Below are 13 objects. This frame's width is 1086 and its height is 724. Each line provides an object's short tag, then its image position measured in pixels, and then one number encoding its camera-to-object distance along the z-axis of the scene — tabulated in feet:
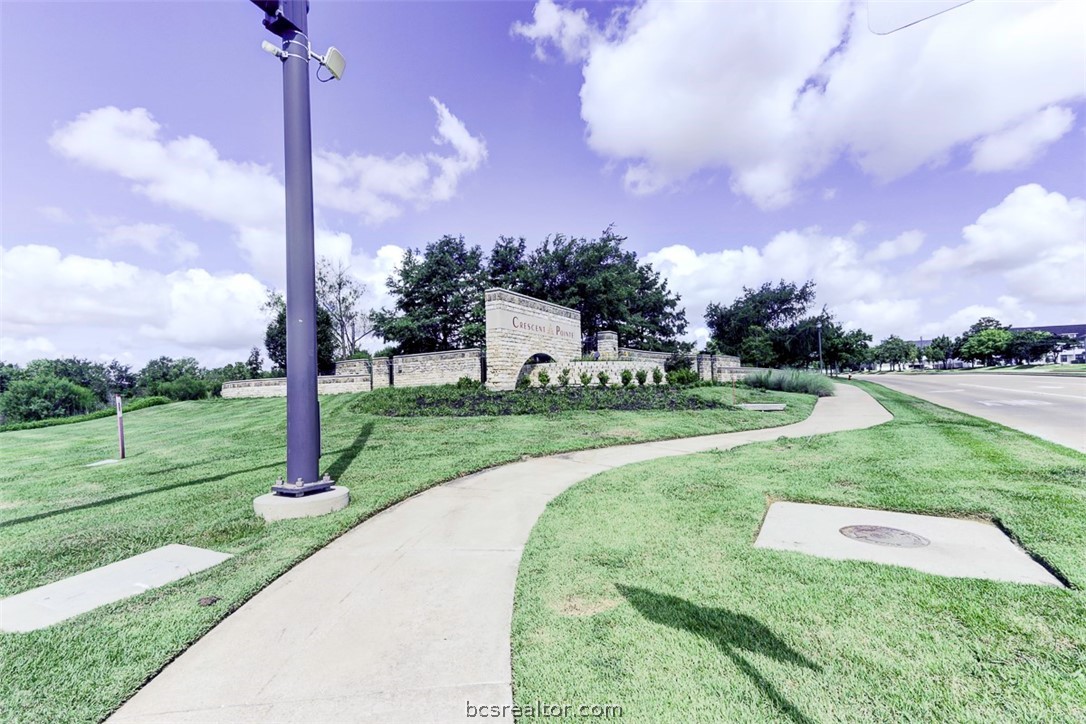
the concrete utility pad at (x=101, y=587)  8.95
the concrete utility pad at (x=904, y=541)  10.13
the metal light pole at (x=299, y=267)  15.92
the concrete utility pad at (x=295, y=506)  14.88
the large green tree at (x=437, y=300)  106.63
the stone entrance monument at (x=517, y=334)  57.98
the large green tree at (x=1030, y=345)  237.86
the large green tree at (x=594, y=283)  103.86
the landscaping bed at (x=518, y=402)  42.96
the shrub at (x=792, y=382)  70.33
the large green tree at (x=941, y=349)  298.56
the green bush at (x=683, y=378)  73.26
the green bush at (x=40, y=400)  84.43
